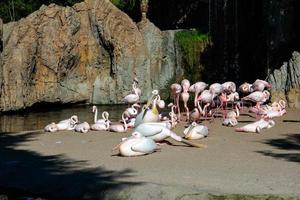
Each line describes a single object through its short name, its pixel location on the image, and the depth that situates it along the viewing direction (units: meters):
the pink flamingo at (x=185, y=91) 12.21
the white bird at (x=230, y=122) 11.23
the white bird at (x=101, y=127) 11.48
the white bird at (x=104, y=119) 11.60
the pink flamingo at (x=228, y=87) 12.75
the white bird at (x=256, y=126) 10.29
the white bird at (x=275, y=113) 12.09
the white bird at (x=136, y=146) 7.91
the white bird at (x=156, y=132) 8.62
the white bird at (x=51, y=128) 11.62
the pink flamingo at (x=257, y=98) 12.16
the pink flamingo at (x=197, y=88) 12.49
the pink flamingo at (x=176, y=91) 12.28
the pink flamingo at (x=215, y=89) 12.25
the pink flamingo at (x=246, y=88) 13.46
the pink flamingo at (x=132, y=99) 12.70
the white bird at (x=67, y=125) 11.79
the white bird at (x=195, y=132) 9.37
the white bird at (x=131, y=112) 11.68
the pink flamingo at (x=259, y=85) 12.82
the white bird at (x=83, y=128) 11.31
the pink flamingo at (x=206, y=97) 12.00
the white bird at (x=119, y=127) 11.09
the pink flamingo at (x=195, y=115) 11.77
